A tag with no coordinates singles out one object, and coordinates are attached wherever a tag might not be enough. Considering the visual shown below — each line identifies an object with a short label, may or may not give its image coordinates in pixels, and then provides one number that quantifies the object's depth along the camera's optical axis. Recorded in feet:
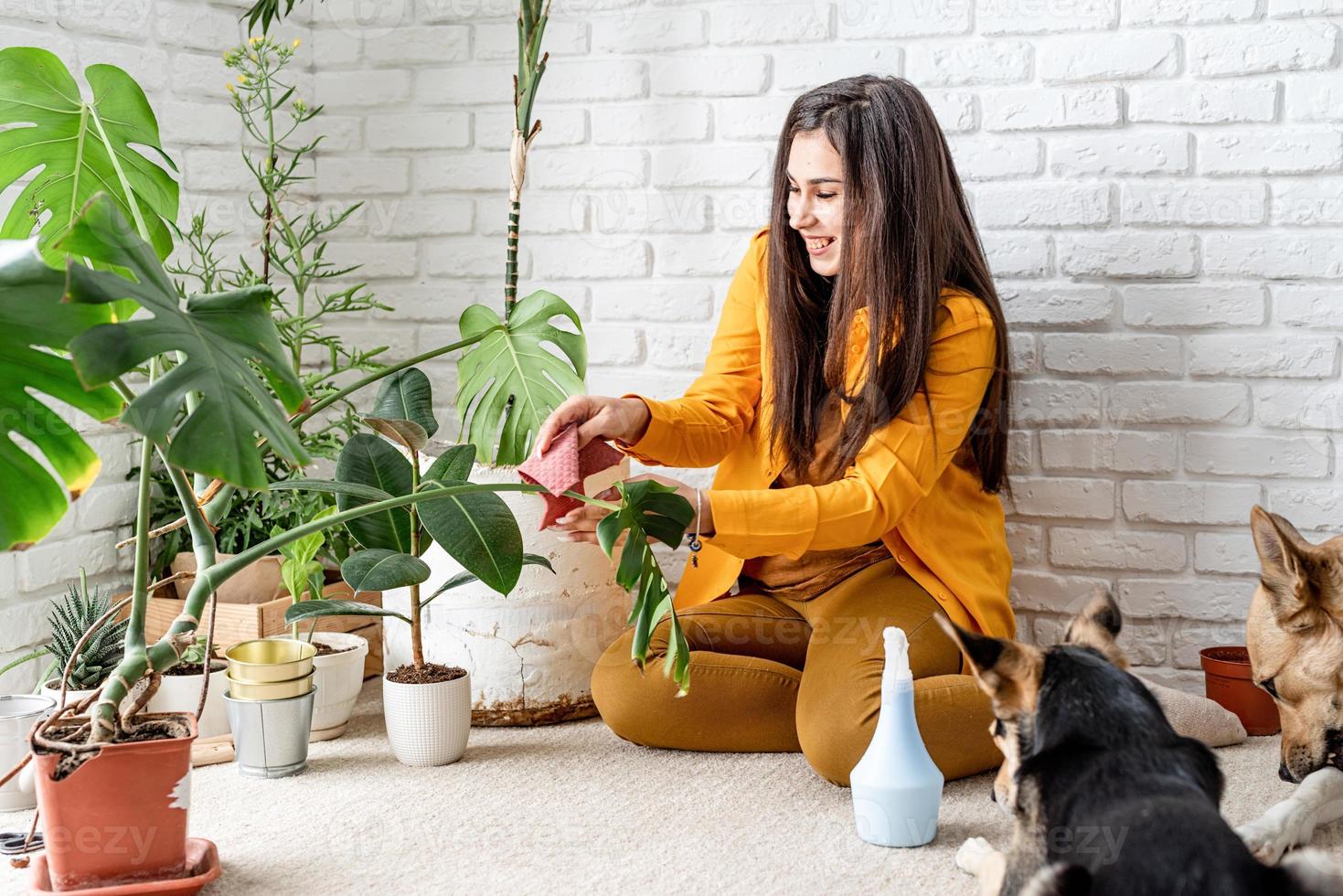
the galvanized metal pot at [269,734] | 6.64
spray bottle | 5.73
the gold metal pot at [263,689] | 6.63
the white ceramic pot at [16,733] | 6.16
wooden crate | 7.66
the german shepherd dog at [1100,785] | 3.33
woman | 6.48
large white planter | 7.55
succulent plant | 6.64
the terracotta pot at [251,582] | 8.07
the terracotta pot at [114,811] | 4.81
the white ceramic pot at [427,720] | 6.87
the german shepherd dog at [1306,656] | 5.65
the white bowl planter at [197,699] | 7.07
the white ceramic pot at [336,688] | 7.29
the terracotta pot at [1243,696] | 7.23
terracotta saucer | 4.90
